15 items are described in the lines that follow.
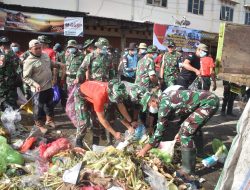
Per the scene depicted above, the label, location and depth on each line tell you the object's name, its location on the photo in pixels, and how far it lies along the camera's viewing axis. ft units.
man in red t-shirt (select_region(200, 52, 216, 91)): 26.63
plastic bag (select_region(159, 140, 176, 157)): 17.19
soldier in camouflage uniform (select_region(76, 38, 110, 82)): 23.62
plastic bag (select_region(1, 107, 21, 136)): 20.68
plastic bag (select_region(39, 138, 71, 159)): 16.37
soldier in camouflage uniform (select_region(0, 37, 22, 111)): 23.67
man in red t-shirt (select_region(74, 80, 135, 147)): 15.38
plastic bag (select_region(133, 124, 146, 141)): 17.03
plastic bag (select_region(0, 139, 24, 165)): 15.55
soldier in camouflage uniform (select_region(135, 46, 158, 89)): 23.90
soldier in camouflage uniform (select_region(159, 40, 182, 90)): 26.45
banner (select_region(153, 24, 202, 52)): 64.59
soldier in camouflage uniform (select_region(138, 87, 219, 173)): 15.29
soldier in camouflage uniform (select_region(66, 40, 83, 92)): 28.15
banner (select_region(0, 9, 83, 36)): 46.07
